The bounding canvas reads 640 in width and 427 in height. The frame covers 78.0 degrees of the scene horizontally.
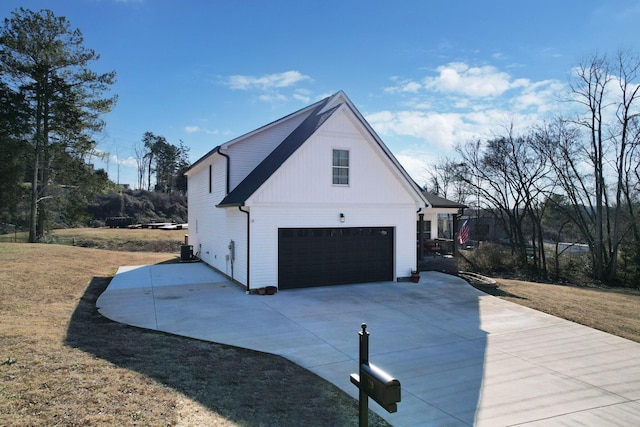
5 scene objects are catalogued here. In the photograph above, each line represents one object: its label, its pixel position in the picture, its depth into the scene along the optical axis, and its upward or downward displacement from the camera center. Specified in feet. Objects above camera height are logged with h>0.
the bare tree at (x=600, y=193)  83.82 +7.19
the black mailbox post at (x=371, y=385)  9.27 -4.01
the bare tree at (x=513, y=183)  96.37 +10.73
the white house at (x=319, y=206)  42.88 +1.84
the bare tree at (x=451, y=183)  122.62 +14.23
